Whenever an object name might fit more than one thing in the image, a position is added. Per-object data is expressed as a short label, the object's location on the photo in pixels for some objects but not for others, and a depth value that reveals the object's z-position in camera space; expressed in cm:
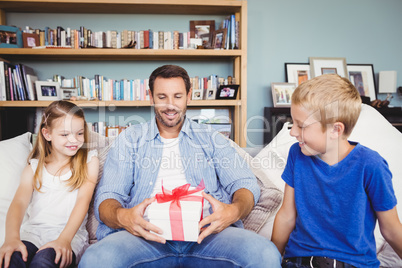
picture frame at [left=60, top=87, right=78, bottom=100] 303
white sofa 117
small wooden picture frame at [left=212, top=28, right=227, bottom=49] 307
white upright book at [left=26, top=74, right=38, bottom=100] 295
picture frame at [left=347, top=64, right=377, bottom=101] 351
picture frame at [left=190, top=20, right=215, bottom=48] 323
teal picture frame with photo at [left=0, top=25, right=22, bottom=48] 286
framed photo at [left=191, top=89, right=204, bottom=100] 317
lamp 332
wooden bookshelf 289
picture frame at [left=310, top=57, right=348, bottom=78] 346
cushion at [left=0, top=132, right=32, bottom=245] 119
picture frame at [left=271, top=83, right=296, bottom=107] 331
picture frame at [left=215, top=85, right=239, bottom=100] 303
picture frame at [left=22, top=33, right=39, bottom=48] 295
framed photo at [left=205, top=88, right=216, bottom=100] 320
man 92
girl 108
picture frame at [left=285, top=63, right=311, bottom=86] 343
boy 84
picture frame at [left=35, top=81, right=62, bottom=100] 297
